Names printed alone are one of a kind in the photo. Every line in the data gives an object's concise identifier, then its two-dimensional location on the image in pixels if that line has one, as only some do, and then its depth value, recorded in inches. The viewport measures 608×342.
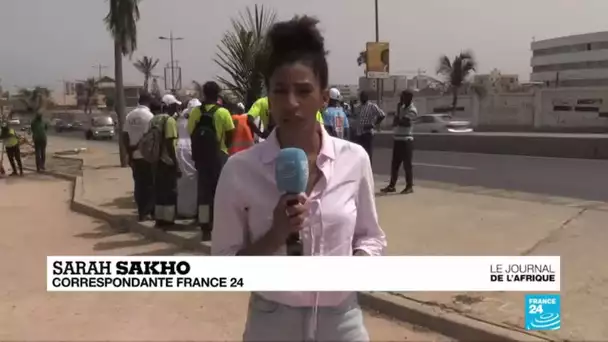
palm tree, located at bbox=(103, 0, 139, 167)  721.0
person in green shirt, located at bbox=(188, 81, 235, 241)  281.9
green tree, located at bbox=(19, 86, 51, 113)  3090.1
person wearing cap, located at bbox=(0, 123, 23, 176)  709.9
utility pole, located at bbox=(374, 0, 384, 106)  1218.0
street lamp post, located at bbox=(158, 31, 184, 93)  2362.5
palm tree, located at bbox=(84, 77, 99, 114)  3954.2
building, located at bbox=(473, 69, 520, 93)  2295.8
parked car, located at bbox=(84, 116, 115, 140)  1707.7
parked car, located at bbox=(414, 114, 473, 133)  1233.8
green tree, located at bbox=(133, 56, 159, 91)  3257.9
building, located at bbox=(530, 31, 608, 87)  3548.2
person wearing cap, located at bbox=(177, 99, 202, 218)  327.3
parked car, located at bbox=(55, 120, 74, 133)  2532.0
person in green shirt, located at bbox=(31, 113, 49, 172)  719.1
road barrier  662.5
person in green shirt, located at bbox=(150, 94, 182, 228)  309.7
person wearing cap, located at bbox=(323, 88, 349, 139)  380.8
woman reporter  80.0
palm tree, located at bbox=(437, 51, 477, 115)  2335.1
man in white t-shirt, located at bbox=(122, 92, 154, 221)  336.2
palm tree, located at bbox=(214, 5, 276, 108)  338.6
